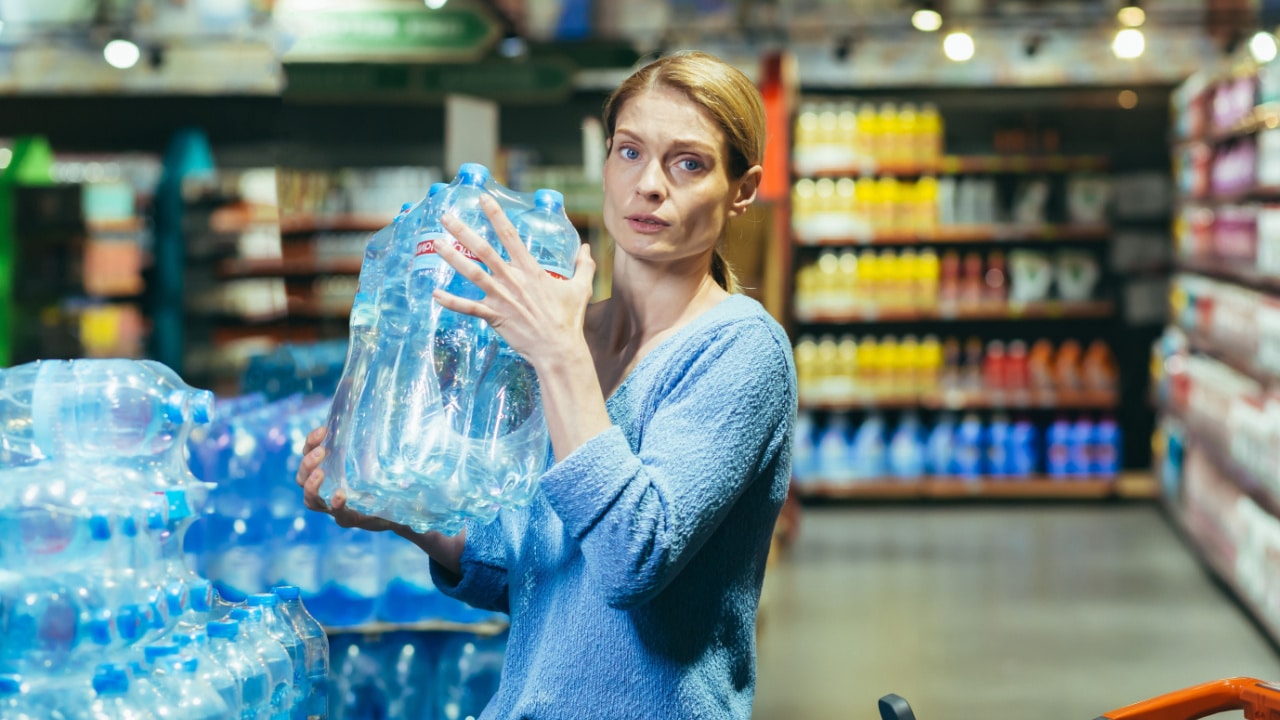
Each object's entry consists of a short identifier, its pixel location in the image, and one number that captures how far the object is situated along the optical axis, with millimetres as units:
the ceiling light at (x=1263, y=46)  8531
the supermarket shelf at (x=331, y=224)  9008
